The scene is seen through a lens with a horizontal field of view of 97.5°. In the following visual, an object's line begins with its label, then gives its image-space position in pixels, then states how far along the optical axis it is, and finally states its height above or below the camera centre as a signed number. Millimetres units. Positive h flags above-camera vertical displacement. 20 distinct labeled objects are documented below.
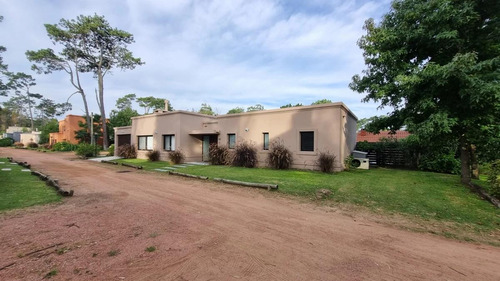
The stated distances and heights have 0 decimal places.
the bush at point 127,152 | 19875 -524
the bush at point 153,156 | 17609 -786
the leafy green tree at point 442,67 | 7315 +2785
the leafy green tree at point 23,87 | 39941 +11934
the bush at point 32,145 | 36812 +211
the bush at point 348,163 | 12609 -974
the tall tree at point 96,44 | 26516 +13317
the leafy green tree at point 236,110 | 39716 +6797
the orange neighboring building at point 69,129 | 35188 +2916
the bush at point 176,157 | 15789 -780
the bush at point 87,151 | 21016 -455
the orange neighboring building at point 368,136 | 27392 +1336
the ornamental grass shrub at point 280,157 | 12641 -638
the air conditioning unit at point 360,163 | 13719 -1073
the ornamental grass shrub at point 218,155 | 15062 -609
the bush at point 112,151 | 23206 -513
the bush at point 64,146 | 30203 +34
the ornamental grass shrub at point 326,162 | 11398 -825
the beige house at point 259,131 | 12016 +1004
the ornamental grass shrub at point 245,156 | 13586 -622
